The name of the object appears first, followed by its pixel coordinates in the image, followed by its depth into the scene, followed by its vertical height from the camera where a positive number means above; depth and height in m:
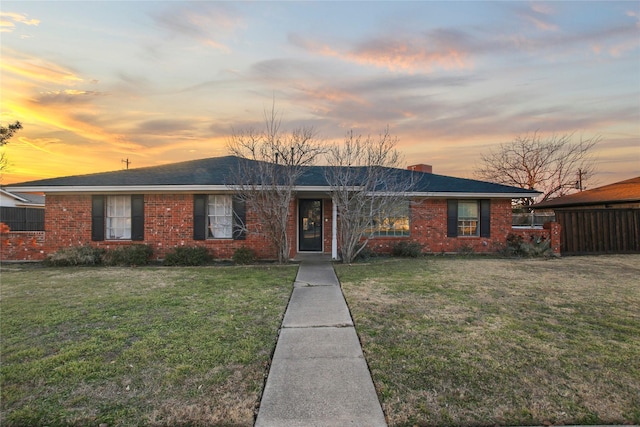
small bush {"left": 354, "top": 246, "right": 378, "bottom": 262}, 11.80 -1.26
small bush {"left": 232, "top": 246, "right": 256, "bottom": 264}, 10.96 -1.13
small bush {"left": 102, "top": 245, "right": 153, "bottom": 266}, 10.75 -1.09
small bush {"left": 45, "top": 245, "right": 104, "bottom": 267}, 10.54 -1.09
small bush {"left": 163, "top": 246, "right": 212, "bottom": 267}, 10.66 -1.12
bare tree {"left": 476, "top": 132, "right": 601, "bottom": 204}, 25.80 +4.90
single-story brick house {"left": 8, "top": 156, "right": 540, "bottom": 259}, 11.41 +0.34
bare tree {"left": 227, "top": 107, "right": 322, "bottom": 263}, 10.45 +1.77
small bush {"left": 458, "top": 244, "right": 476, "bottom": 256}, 13.20 -1.19
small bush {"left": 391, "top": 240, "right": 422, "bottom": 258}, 12.49 -1.09
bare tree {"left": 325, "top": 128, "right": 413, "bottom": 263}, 10.90 +1.20
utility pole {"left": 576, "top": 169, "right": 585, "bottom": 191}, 27.29 +3.26
